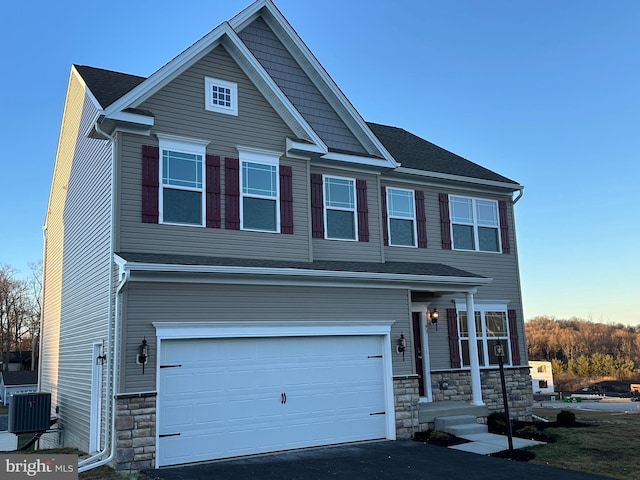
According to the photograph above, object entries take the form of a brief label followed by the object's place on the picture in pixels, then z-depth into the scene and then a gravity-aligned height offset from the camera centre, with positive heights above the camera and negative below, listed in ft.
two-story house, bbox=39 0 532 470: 32.07 +4.56
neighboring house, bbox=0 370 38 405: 139.13 -7.38
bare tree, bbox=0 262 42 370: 177.27 +15.63
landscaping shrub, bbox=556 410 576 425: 45.65 -6.98
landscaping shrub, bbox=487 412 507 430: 41.57 -6.44
